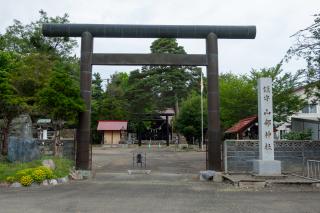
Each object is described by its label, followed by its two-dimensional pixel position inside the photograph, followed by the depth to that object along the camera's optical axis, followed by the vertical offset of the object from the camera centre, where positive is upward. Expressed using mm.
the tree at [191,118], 47094 +3054
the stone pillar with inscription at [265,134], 15797 +398
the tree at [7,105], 18512 +1733
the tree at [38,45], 34644 +9659
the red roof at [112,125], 57062 +2496
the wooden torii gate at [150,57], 17539 +3886
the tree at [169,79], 51656 +8533
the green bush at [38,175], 14148 -1216
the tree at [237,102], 30391 +3204
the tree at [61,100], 16734 +1802
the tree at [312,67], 18156 +3639
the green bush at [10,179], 14078 -1356
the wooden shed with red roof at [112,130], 57125 +1776
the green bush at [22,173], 14191 -1149
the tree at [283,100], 28391 +3182
